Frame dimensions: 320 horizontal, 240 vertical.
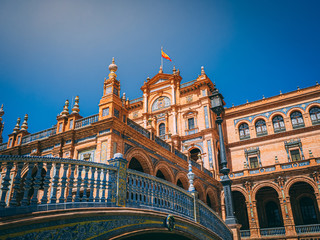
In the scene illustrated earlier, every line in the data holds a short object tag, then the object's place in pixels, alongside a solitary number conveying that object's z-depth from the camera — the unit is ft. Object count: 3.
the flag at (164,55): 106.22
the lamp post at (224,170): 33.68
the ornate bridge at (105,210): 13.99
